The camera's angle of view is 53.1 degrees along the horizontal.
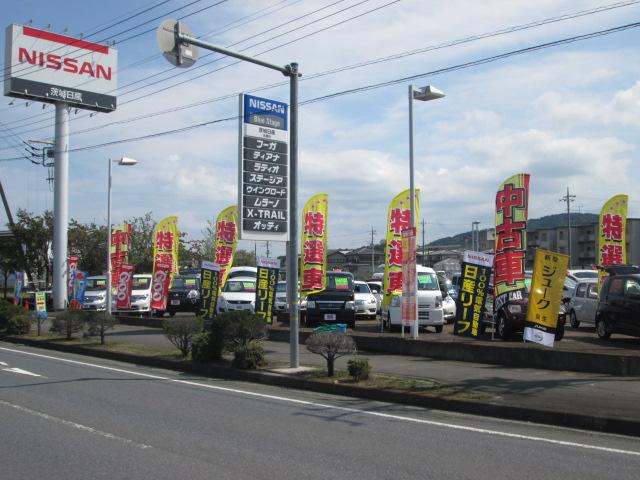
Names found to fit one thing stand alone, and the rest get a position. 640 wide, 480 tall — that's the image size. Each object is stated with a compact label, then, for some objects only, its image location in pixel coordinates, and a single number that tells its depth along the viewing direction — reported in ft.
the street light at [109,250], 83.51
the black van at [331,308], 69.92
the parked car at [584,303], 64.70
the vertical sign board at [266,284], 67.72
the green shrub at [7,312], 74.23
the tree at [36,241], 146.00
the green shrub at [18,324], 73.61
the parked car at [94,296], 102.22
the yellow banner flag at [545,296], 43.78
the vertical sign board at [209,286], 75.05
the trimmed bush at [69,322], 65.62
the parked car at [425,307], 62.95
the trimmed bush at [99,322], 61.87
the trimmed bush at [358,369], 38.06
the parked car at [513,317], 53.42
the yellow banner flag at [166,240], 93.09
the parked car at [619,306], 50.14
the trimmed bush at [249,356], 44.21
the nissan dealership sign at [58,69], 122.93
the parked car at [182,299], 100.12
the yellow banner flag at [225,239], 82.12
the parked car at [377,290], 94.83
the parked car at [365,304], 83.74
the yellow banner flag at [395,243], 63.57
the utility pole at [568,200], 217.64
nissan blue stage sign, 44.80
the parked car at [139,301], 98.48
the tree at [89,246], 163.53
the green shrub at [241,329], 46.01
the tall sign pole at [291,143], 39.99
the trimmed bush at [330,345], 39.68
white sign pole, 119.96
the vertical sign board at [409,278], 54.08
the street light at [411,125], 51.13
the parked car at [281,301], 84.74
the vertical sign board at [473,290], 52.08
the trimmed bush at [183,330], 50.33
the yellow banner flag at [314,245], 73.15
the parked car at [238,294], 79.36
